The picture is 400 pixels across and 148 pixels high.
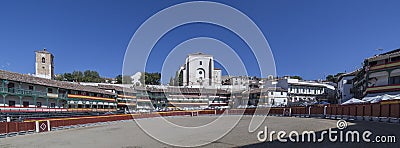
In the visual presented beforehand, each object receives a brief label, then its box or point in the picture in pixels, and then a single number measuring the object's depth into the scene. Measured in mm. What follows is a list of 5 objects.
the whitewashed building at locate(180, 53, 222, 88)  98375
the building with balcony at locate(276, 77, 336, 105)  68569
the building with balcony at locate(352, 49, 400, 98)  33875
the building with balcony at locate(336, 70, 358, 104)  53875
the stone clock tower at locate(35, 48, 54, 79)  76125
